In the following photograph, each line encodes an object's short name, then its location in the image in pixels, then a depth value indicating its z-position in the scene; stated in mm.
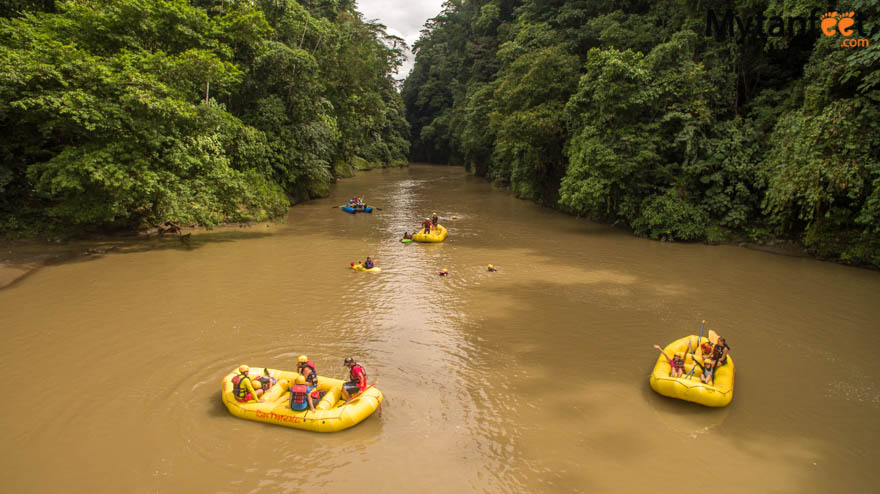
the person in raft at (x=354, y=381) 7652
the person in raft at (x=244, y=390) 7480
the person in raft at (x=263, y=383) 7698
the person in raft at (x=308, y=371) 7828
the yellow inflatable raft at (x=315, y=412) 7180
